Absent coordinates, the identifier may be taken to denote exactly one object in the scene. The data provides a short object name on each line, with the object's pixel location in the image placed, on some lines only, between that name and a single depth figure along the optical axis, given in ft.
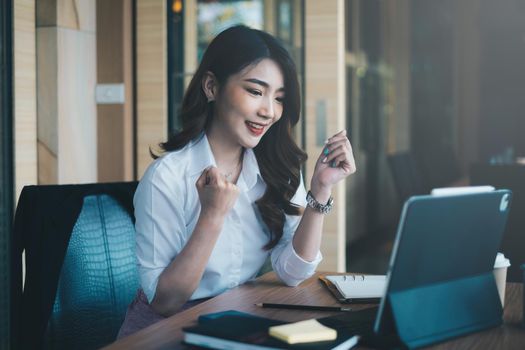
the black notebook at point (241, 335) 3.36
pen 4.43
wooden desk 3.70
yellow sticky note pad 3.38
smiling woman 4.93
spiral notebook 4.66
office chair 5.06
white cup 4.25
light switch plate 11.60
